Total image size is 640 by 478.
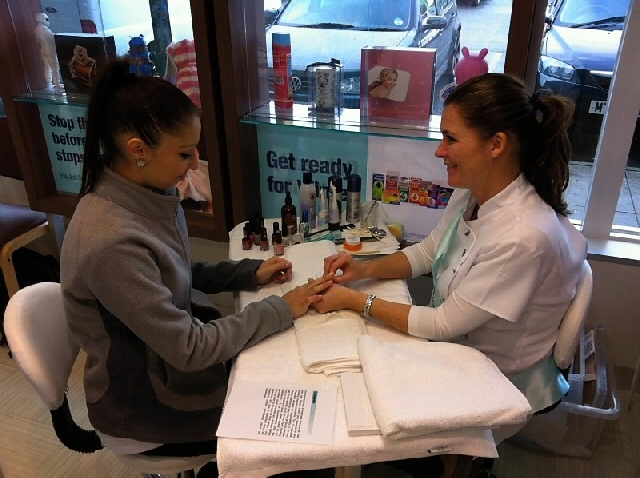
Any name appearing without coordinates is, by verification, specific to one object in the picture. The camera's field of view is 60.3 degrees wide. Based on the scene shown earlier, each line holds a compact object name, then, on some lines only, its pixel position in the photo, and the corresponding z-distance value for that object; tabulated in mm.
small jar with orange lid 1680
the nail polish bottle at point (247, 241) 1738
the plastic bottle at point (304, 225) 1828
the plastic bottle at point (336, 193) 1843
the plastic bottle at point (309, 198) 1869
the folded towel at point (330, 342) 1167
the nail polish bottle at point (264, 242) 1727
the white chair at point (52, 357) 1195
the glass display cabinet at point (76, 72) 1989
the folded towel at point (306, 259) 1512
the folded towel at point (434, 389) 990
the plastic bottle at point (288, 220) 1795
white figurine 2164
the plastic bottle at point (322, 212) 1888
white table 983
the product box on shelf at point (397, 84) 1741
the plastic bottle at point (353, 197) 1845
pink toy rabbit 1619
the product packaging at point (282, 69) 1832
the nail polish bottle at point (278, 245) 1702
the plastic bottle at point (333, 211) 1842
